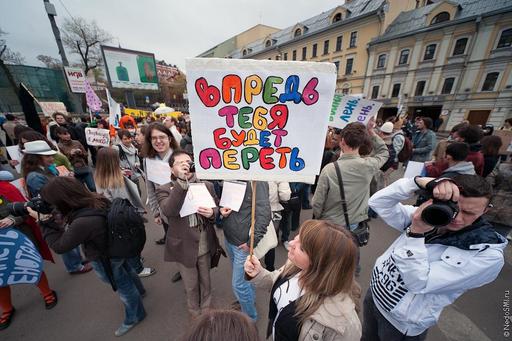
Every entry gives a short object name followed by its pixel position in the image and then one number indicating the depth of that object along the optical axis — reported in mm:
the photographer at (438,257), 1119
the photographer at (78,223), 1663
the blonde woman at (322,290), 1052
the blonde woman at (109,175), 2684
